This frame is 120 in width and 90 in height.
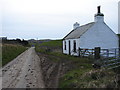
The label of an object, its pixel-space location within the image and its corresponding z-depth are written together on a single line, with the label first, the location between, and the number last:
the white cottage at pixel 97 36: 21.66
